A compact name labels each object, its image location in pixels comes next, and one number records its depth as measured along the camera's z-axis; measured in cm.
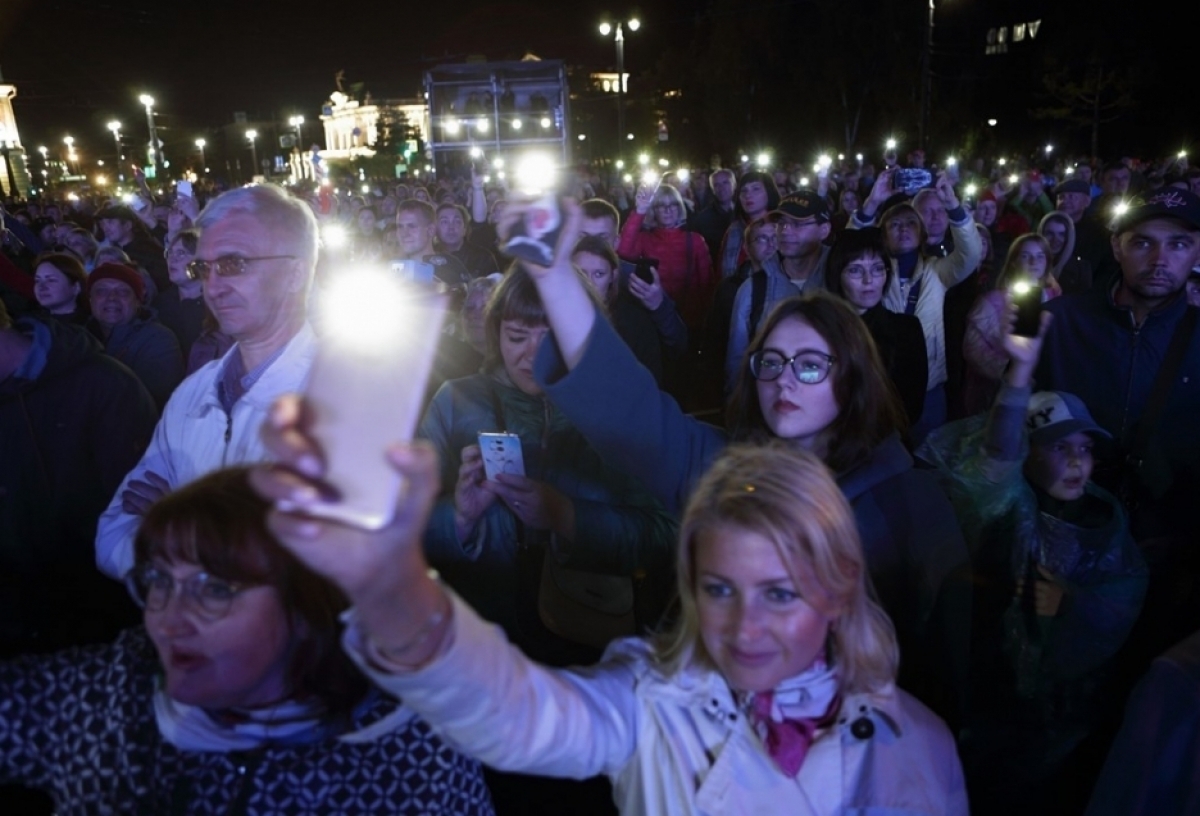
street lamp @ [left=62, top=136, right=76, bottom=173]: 5938
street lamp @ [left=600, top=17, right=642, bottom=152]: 2767
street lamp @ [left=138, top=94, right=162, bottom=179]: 4041
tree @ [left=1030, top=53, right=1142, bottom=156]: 3525
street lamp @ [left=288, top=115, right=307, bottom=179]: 7362
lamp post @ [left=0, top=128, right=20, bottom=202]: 2686
